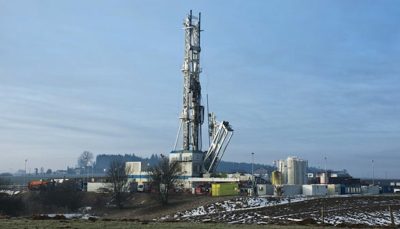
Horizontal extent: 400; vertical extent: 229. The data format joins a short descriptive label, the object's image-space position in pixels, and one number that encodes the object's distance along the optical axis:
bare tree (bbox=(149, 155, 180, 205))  78.81
